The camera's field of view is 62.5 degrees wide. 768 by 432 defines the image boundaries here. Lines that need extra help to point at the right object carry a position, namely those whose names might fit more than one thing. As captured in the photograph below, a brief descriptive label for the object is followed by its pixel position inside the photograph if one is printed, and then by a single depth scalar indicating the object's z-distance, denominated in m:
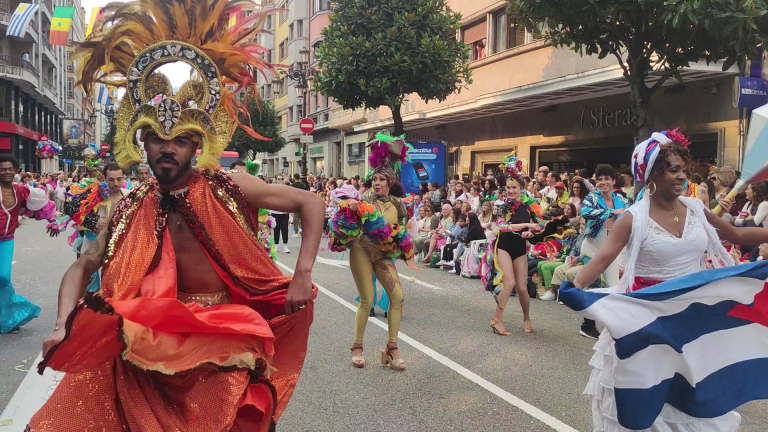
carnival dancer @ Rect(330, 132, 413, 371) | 6.12
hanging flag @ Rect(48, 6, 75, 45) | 32.12
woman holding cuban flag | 3.59
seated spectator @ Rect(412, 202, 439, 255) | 14.68
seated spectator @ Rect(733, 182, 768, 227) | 8.35
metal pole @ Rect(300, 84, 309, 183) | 26.78
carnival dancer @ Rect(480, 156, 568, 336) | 7.54
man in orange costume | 2.46
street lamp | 26.21
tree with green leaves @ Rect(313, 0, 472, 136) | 18.19
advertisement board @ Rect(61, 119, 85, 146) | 53.24
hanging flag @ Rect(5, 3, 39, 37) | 34.13
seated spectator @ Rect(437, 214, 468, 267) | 13.42
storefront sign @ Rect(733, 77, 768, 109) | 12.98
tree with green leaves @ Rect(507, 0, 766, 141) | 8.48
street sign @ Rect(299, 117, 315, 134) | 23.93
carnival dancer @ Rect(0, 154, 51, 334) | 7.13
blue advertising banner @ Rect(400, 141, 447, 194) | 19.64
